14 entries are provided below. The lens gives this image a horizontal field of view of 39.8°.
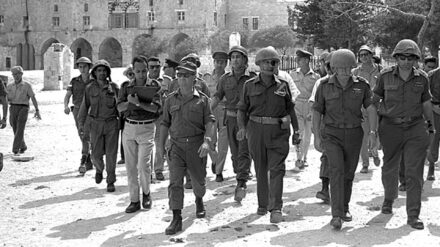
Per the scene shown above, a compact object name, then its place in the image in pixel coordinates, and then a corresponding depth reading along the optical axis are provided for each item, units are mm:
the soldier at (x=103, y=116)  8430
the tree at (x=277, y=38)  55756
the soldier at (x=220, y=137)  9148
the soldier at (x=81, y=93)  9914
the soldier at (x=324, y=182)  7625
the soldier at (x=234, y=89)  8102
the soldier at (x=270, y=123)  6660
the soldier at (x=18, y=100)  11461
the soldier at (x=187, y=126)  6488
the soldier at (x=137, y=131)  7258
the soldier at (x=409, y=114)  6477
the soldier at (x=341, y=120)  6336
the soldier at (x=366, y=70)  9006
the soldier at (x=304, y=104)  10008
